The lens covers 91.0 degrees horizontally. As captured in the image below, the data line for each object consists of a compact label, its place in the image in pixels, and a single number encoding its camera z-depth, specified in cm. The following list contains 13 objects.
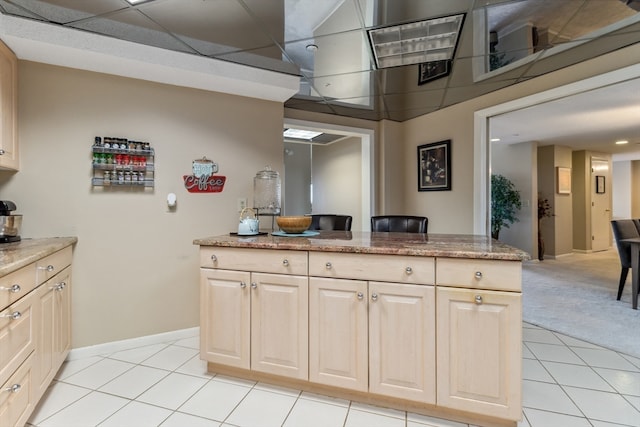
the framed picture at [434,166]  372
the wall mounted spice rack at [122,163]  238
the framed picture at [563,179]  654
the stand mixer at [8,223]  195
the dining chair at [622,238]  355
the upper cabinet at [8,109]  196
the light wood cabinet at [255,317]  184
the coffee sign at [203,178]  272
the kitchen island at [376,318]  150
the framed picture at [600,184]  717
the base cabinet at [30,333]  131
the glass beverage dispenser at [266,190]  292
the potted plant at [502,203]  600
